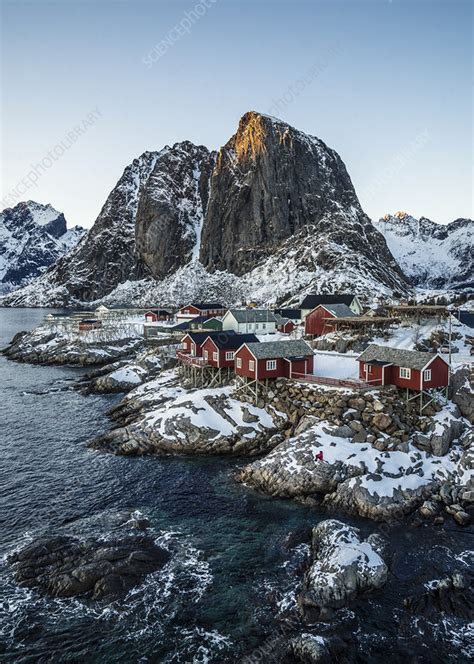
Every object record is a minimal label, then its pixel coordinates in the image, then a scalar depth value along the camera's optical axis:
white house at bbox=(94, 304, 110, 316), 130.56
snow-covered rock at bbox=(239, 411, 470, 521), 30.58
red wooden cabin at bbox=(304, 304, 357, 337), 71.94
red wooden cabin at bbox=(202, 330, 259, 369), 53.19
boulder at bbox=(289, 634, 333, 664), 18.02
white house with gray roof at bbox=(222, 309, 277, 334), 82.19
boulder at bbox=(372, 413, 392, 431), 37.47
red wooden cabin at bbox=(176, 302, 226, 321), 121.50
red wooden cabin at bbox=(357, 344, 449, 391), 40.31
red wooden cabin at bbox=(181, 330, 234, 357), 59.66
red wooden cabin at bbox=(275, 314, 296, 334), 85.06
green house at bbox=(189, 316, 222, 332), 89.69
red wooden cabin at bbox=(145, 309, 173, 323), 122.06
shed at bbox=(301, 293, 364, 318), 88.38
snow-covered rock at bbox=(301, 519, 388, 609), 21.55
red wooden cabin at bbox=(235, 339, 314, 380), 46.84
